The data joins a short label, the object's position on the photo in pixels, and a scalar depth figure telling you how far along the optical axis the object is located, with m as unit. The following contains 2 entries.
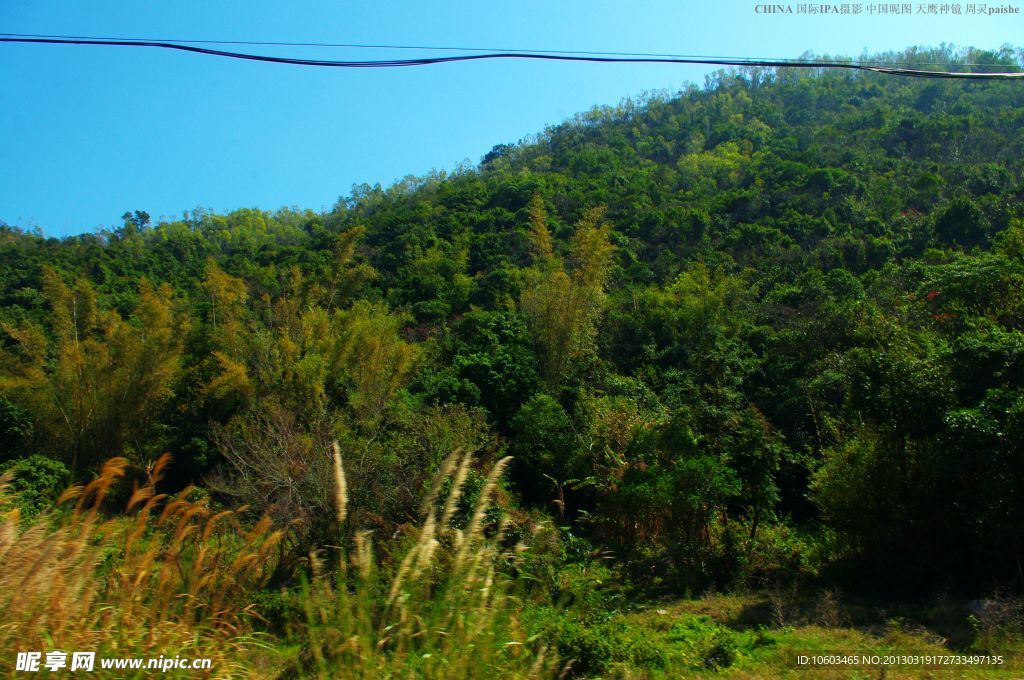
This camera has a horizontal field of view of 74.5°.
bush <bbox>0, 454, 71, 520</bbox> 14.12
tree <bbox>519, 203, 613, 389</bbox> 22.72
